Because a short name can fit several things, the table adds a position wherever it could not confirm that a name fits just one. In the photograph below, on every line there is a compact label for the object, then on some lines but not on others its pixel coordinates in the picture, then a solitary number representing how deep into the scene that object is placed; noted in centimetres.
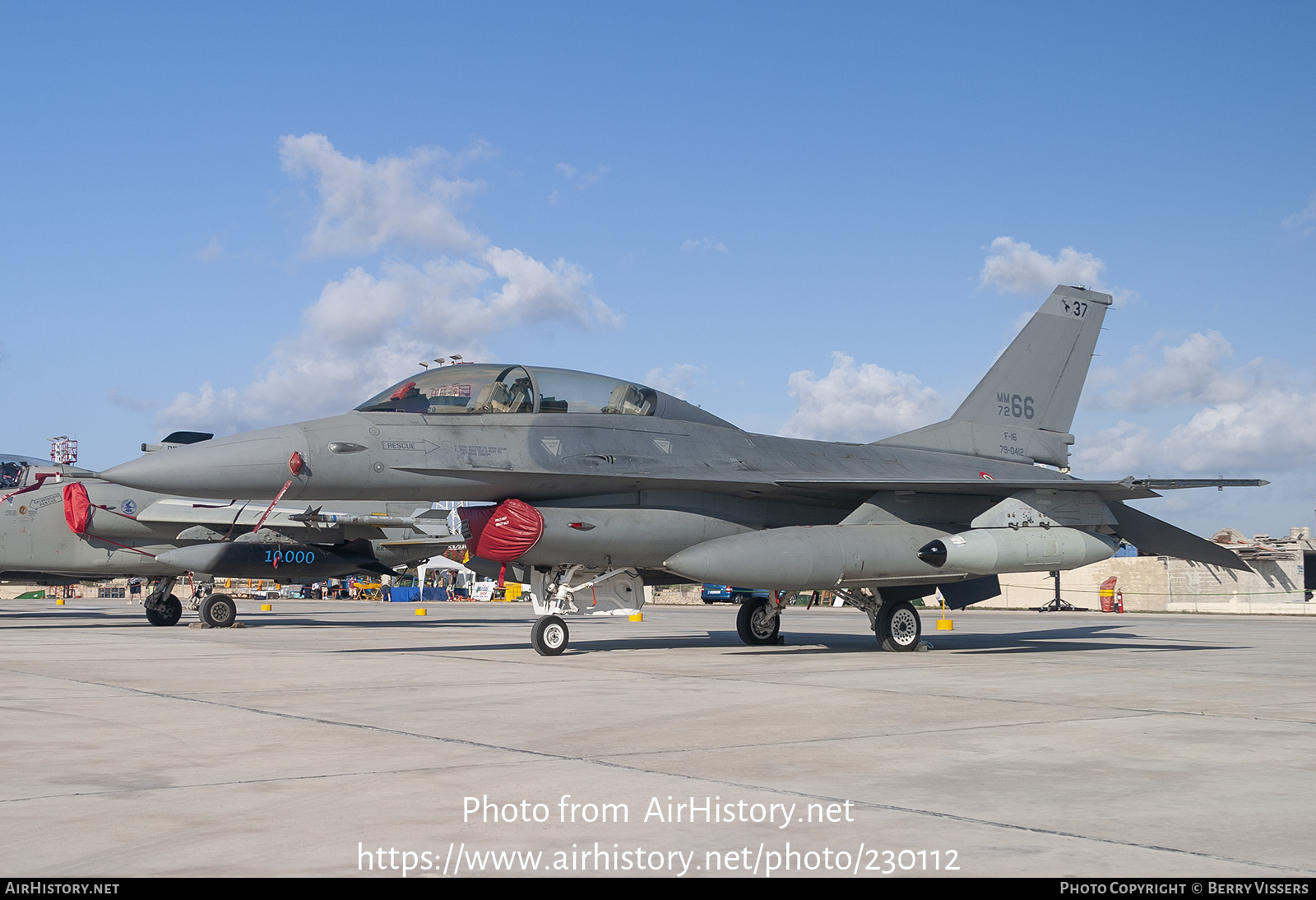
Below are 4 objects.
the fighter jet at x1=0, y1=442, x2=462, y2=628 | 2044
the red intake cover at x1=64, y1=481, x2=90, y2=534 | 2033
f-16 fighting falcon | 1159
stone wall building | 4069
